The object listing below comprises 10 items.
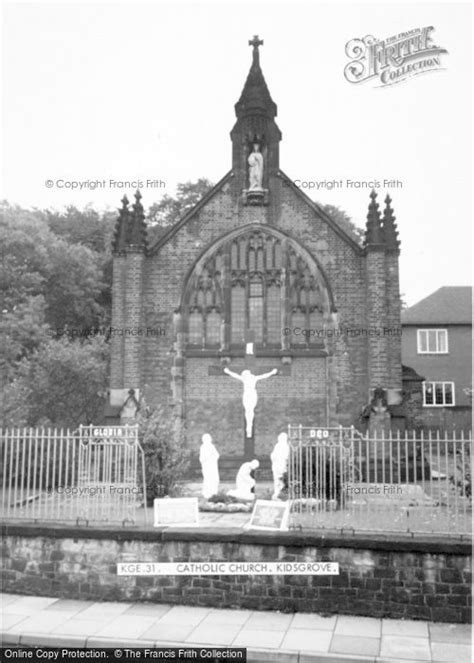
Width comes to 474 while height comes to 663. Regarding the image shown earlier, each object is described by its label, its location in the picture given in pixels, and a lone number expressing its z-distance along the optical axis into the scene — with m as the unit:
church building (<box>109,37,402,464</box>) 20.89
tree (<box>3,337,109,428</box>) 24.66
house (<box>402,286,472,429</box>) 34.53
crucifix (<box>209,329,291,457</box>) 16.03
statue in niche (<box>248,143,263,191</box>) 22.00
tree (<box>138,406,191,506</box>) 13.53
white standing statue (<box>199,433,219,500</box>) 13.87
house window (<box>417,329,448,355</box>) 34.88
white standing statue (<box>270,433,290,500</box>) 13.19
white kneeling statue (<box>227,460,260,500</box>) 13.91
